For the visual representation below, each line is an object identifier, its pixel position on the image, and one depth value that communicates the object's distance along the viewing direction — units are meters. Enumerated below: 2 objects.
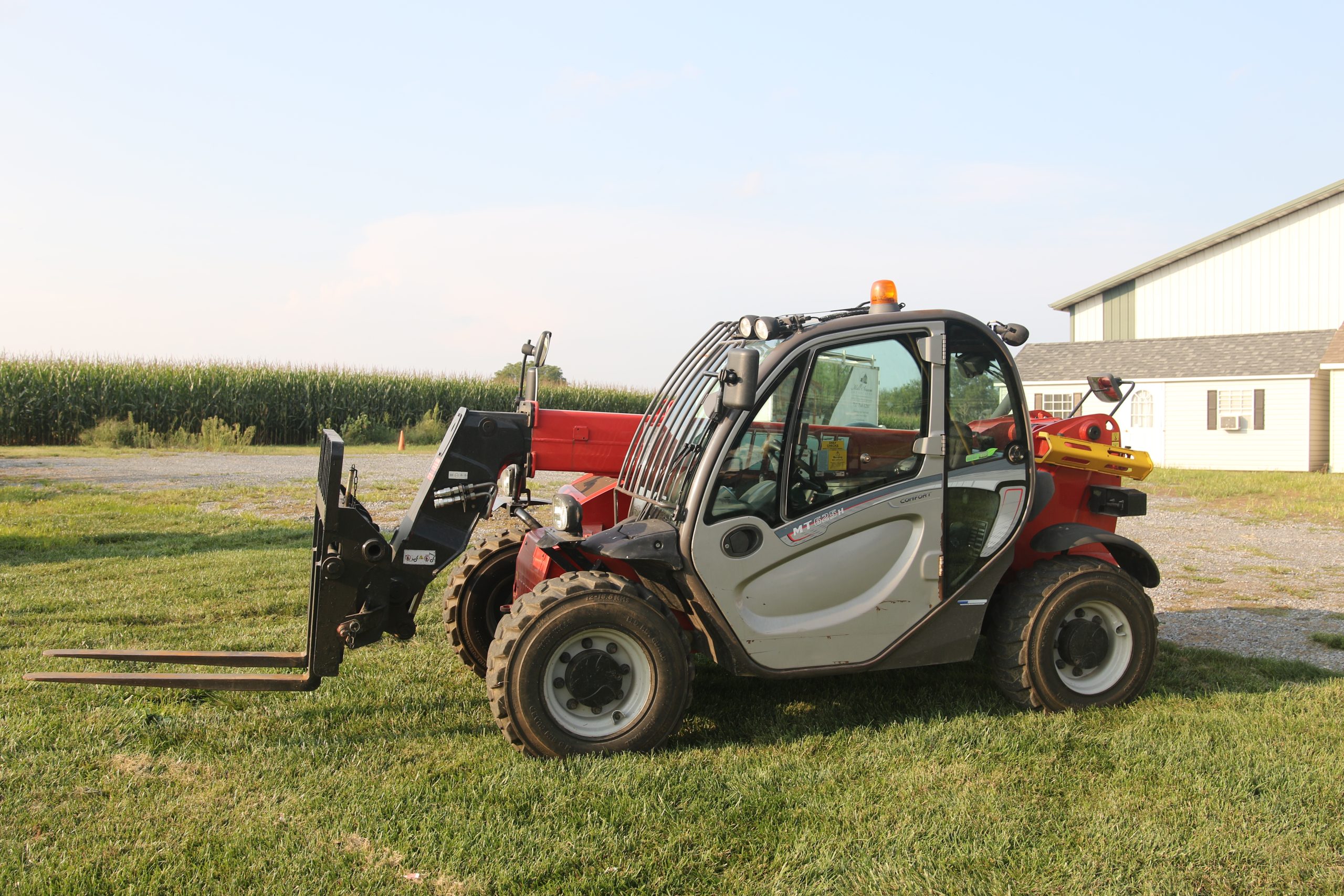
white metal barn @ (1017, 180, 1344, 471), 24.27
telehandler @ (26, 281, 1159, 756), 4.35
